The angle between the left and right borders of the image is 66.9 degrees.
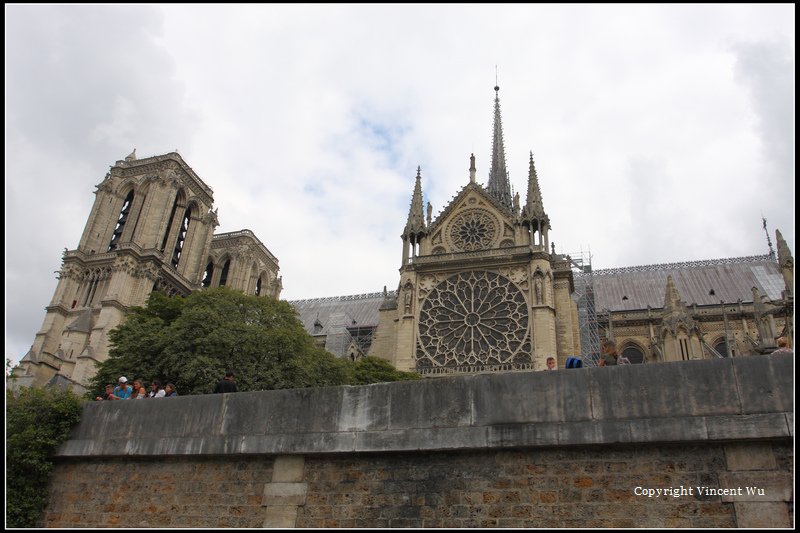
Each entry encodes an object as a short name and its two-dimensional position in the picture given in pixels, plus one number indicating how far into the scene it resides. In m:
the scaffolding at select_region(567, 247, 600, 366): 33.67
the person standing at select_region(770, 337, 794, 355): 8.13
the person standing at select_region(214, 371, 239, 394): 9.44
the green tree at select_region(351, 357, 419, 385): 26.52
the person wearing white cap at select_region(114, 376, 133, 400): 10.89
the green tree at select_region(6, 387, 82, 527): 8.60
